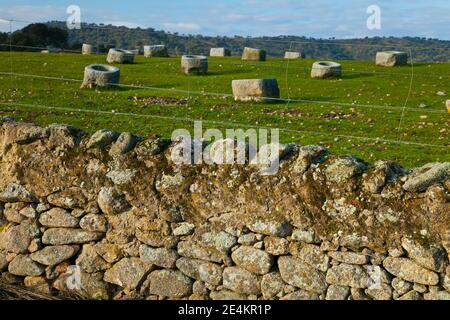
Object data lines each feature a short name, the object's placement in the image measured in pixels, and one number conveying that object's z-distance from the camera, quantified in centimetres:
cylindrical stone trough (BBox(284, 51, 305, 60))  3434
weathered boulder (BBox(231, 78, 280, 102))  1678
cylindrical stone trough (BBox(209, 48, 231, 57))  3762
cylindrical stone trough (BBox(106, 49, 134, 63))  2831
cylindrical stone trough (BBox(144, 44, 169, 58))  3396
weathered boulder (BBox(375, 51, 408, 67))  2812
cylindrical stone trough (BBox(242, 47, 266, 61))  3188
